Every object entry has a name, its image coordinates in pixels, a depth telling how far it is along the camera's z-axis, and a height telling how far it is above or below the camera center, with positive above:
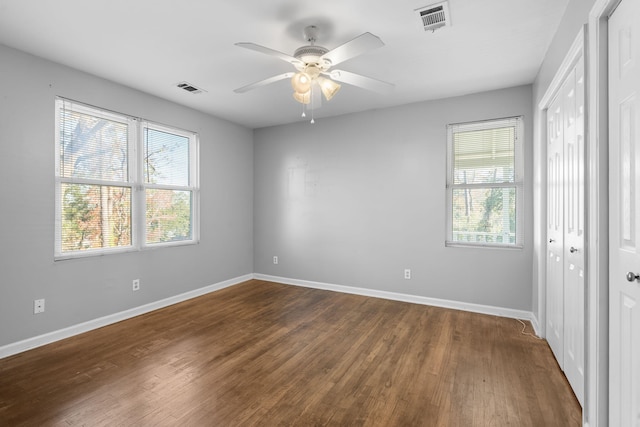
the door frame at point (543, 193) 2.69 +0.18
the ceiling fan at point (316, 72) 2.13 +1.10
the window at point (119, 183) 3.04 +0.35
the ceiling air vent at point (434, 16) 2.12 +1.43
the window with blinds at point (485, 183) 3.56 +0.35
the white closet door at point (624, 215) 1.23 -0.01
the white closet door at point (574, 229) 1.86 -0.11
